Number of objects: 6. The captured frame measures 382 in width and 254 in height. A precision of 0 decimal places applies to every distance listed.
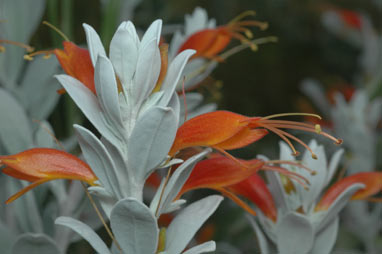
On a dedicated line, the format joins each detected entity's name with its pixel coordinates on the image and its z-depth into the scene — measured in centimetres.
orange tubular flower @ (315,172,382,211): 35
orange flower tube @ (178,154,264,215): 32
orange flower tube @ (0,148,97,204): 30
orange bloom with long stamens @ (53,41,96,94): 31
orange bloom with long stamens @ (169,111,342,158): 31
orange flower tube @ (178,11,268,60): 37
